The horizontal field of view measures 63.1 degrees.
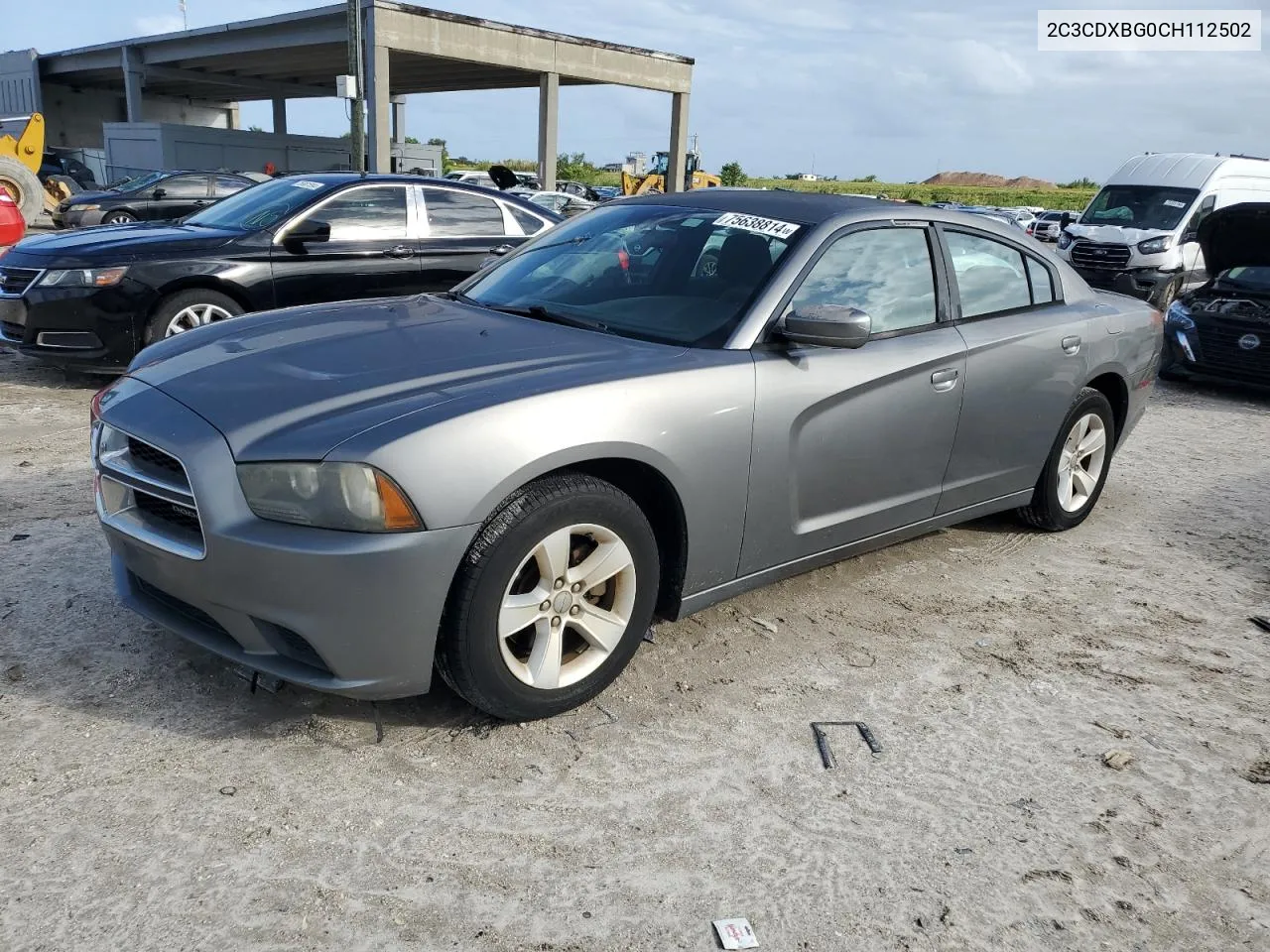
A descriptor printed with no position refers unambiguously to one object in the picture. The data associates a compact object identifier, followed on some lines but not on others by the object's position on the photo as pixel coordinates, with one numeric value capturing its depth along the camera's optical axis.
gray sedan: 2.67
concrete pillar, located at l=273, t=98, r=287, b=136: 44.75
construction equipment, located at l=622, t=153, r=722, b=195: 35.72
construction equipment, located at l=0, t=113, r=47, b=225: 18.72
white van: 16.02
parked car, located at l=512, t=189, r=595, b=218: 22.57
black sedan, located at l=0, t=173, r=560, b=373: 6.76
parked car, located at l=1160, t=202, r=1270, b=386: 9.13
